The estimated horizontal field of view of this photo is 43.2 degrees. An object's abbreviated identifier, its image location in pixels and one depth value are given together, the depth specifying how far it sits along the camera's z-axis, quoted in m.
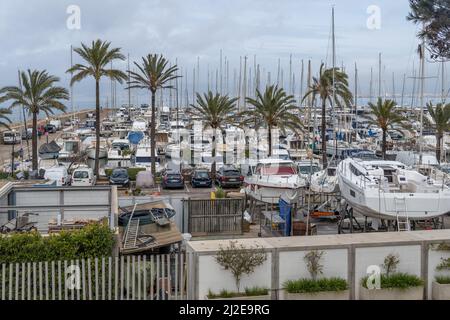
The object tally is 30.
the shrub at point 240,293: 11.62
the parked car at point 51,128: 75.61
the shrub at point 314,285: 11.84
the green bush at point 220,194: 25.31
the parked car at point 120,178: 35.06
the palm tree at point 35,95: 39.03
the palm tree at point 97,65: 38.16
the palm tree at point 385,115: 43.47
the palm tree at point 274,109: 39.97
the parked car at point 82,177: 34.44
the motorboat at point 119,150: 45.00
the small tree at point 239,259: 11.64
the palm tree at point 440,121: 43.22
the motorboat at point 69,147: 45.44
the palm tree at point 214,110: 41.16
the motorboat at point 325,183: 28.30
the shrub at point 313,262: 12.07
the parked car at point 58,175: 33.66
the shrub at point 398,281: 12.19
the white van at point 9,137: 60.44
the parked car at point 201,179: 35.69
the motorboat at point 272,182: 27.19
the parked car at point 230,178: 35.38
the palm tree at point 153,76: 38.91
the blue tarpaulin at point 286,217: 20.03
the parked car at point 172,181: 34.78
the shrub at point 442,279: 12.55
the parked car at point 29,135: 63.61
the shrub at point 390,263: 12.40
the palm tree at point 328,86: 43.72
